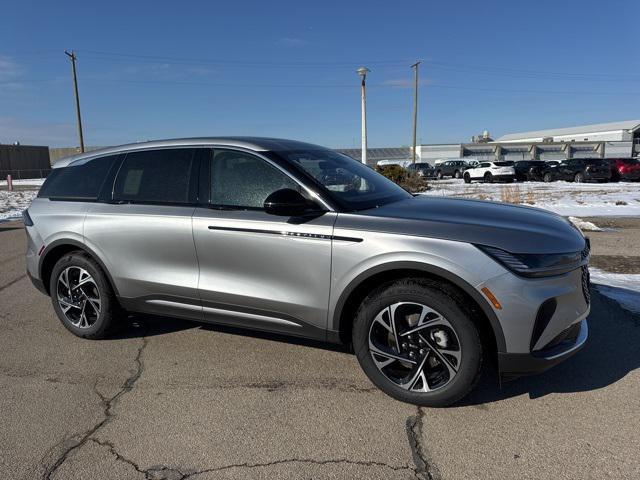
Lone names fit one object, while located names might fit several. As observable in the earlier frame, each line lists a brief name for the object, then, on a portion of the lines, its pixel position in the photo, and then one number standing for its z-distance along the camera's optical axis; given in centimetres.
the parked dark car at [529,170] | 3309
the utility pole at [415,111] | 4899
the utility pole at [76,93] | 3750
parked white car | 3253
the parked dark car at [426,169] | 4084
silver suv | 304
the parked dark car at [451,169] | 4053
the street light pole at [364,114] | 2098
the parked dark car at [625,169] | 2877
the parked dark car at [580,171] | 2855
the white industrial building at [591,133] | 7238
